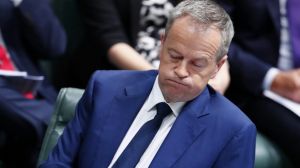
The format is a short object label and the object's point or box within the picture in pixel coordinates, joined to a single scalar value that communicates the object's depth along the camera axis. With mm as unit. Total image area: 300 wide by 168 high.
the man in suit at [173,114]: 4437
